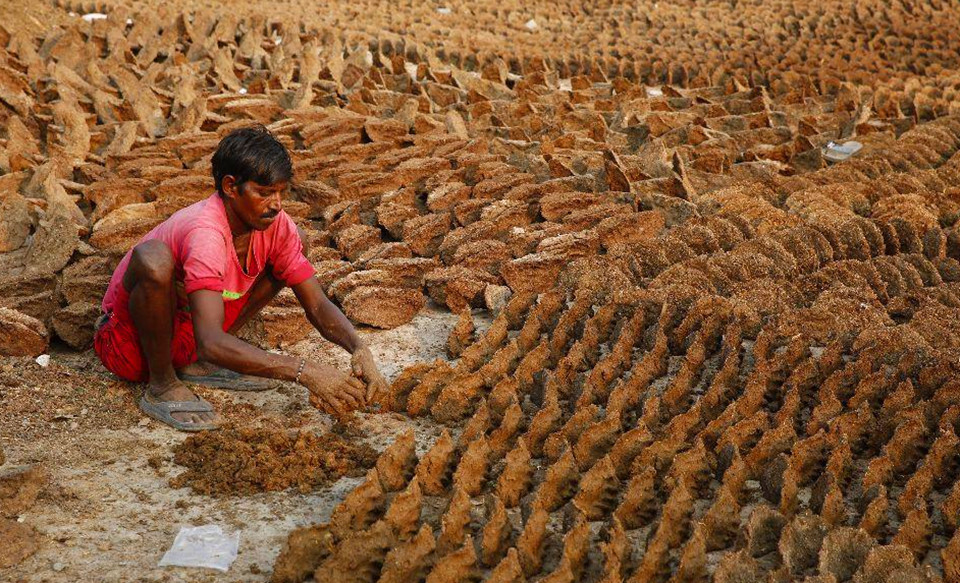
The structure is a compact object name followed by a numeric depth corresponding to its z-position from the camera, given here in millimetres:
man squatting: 3143
